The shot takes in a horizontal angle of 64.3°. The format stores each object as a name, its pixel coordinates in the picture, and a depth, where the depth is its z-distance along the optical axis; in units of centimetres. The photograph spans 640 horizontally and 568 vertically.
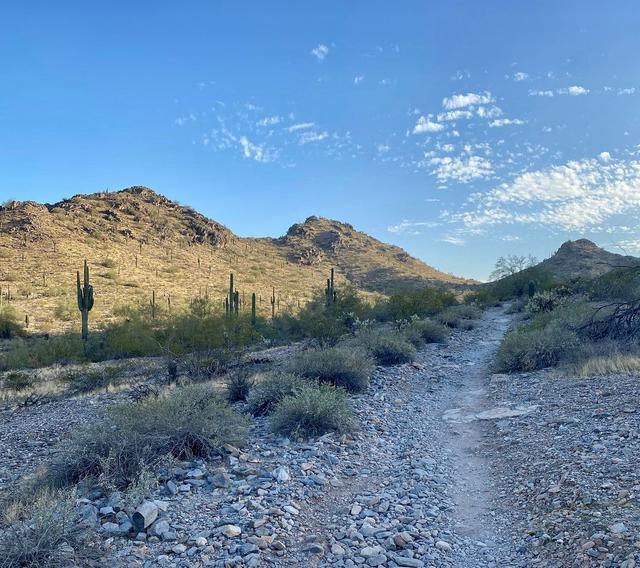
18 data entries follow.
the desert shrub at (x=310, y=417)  791
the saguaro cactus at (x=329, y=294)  2302
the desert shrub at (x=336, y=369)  1083
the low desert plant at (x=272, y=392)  930
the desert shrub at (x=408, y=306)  2495
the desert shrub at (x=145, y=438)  593
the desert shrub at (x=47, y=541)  390
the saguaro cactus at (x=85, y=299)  2691
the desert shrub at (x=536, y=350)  1315
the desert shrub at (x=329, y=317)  1758
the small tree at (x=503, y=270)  5923
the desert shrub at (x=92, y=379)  1606
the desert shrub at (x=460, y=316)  2442
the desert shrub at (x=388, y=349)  1431
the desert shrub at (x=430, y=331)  1944
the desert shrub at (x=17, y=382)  1702
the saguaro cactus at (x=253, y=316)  2721
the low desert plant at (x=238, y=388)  1065
